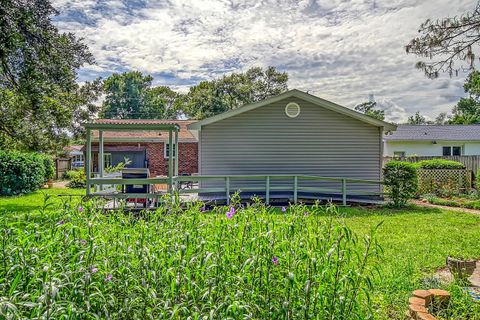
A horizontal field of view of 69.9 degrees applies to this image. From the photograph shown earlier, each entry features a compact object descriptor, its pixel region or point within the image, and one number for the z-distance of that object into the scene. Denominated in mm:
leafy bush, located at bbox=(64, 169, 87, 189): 19281
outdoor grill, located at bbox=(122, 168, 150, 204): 9602
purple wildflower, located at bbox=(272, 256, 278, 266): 2549
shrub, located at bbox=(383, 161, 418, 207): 11820
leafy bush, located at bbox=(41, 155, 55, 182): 19406
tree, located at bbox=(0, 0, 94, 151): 10297
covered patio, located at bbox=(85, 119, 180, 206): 8672
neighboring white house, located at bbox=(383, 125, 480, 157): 25562
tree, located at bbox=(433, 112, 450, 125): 66938
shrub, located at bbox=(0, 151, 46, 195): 14836
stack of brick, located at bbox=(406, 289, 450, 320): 3203
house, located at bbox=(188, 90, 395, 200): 12680
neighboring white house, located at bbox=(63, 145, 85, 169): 39906
